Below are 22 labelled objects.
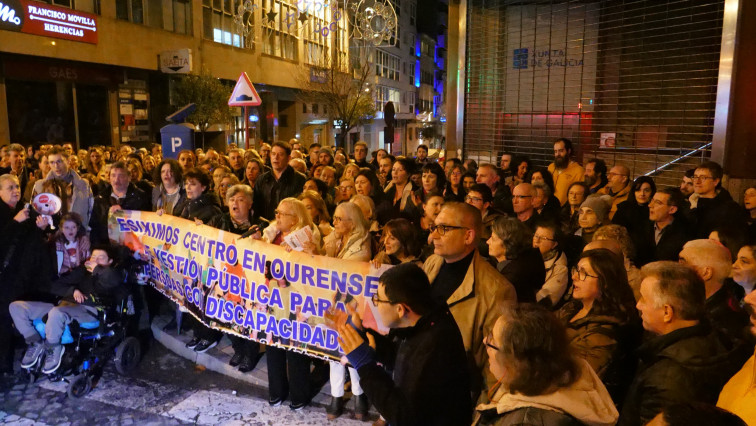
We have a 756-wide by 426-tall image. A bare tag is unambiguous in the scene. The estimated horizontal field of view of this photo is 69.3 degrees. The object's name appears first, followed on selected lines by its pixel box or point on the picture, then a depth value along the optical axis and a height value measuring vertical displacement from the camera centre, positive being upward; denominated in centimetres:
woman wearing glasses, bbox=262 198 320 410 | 480 -197
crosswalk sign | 920 +64
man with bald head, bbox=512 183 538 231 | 547 -70
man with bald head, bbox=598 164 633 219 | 684 -63
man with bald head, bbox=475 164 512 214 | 705 -66
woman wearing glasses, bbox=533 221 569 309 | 407 -100
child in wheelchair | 516 -167
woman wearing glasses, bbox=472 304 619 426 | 202 -93
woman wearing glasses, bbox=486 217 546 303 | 374 -86
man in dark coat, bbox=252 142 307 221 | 723 -67
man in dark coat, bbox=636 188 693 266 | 488 -88
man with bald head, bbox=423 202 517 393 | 318 -90
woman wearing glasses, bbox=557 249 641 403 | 282 -101
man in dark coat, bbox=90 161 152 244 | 670 -83
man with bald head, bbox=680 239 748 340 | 323 -88
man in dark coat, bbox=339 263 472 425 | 247 -105
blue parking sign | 873 -10
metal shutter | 1016 +109
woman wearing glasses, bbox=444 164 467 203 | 752 -77
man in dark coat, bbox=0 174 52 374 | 552 -130
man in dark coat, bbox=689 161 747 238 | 509 -70
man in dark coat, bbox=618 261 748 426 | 236 -97
